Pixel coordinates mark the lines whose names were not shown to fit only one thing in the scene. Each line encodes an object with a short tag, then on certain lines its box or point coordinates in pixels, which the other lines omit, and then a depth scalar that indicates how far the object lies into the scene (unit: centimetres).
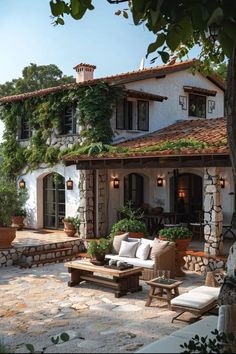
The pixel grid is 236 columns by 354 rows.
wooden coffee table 985
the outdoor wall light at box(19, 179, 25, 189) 1878
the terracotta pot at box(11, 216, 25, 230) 1809
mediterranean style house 1528
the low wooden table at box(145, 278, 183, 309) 887
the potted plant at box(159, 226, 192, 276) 1176
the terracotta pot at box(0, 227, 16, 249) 1367
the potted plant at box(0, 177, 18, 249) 1370
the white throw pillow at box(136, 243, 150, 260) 1134
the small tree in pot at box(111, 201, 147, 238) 1309
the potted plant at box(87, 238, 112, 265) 1049
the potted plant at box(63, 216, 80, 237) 1617
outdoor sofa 1091
